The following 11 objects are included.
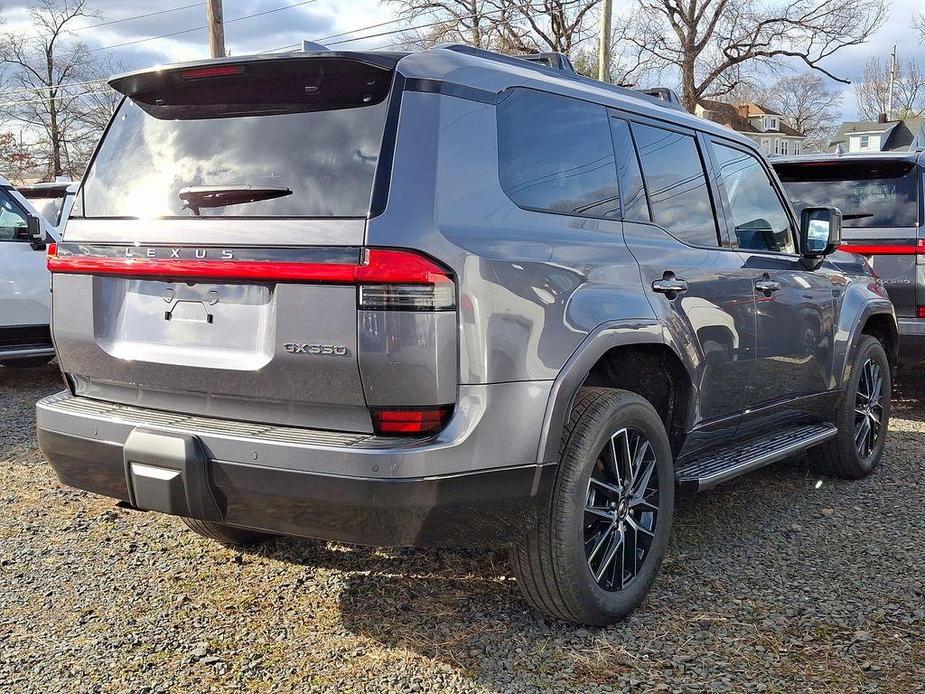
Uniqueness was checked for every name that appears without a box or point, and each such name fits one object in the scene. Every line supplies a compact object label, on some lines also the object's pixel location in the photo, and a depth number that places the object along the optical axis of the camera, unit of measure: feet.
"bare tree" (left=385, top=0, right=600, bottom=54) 117.19
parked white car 26.89
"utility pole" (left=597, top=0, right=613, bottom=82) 66.33
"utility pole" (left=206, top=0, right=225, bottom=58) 50.16
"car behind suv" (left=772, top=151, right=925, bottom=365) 21.97
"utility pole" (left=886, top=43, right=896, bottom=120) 211.37
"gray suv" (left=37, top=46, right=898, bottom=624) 8.90
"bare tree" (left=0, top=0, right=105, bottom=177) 156.97
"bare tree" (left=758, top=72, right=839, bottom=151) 211.76
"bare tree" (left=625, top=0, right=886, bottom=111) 111.96
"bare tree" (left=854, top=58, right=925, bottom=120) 233.14
